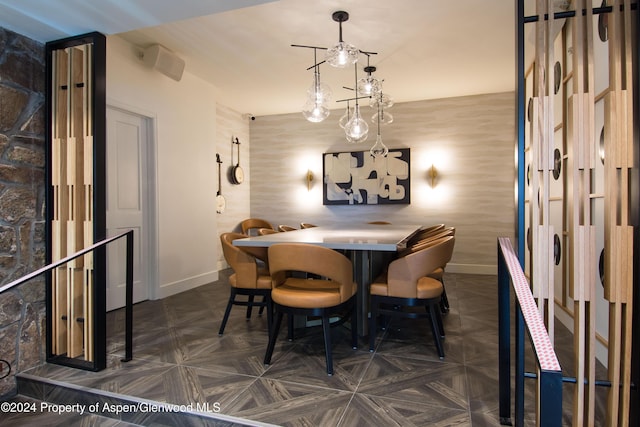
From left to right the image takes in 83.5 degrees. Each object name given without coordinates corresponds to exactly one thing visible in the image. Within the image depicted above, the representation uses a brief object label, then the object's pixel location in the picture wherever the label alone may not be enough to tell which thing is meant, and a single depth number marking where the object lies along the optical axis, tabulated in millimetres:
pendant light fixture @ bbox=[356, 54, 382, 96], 3594
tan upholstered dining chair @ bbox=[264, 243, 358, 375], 2240
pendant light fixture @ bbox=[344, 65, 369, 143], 4023
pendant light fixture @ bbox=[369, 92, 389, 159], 4678
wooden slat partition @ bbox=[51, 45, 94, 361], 2422
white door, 3816
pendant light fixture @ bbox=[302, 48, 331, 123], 3541
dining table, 2398
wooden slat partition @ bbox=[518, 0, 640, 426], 1532
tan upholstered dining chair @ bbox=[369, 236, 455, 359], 2492
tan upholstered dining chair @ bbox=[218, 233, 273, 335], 2861
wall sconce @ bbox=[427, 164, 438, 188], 5883
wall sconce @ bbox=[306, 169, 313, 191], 6598
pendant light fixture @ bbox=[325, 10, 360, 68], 2844
